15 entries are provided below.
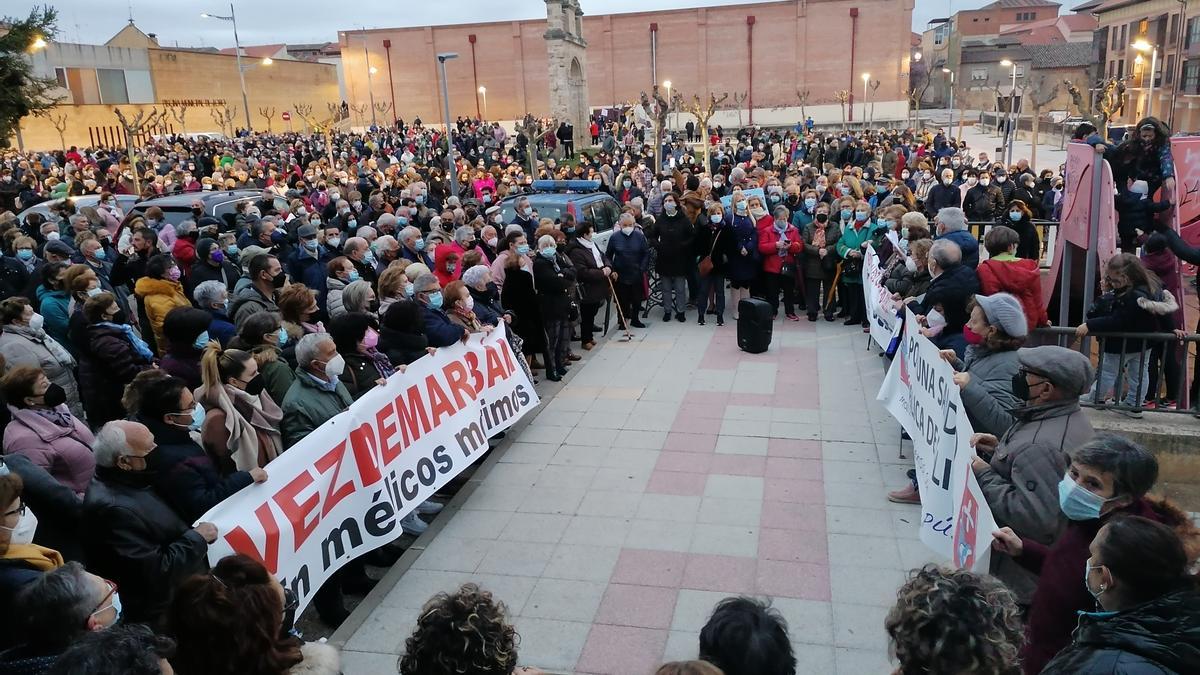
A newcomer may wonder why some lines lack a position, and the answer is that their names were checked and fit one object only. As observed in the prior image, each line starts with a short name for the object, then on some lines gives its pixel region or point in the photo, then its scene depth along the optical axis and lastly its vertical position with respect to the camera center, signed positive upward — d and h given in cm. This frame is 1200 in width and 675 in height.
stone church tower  4366 +421
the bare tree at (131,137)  2225 +79
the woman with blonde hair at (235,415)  490 -152
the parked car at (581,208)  1359 -103
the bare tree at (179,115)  5644 +327
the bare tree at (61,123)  4828 +258
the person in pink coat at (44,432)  461 -145
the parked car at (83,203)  1527 -71
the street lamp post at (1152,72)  5227 +266
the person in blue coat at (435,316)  734 -145
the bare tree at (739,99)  6239 +283
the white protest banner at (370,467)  469 -209
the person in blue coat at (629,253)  1213 -158
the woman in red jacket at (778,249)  1232 -165
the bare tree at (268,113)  6197 +342
